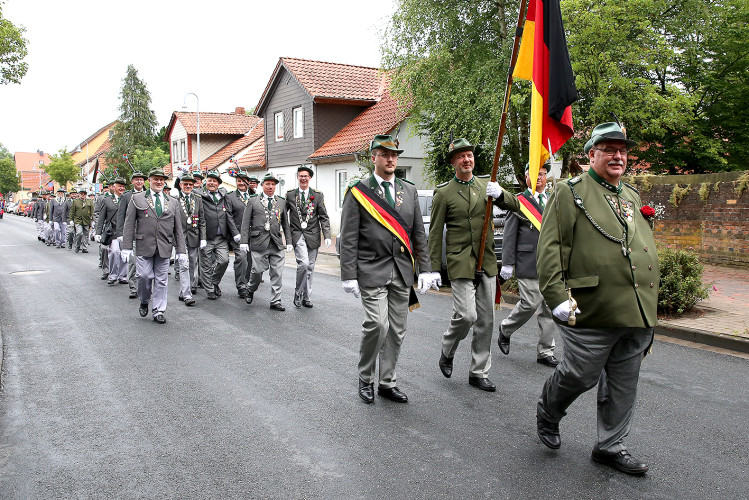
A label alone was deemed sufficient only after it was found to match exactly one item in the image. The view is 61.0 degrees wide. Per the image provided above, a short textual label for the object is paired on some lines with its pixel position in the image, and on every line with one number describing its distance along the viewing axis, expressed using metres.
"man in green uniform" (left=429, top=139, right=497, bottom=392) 5.37
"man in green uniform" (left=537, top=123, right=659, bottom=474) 3.68
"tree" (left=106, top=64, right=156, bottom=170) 61.25
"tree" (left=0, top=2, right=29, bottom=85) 20.62
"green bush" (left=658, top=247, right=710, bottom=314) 8.16
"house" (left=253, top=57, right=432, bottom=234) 24.78
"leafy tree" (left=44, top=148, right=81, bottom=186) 71.06
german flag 4.61
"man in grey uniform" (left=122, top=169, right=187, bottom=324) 8.81
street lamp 28.03
